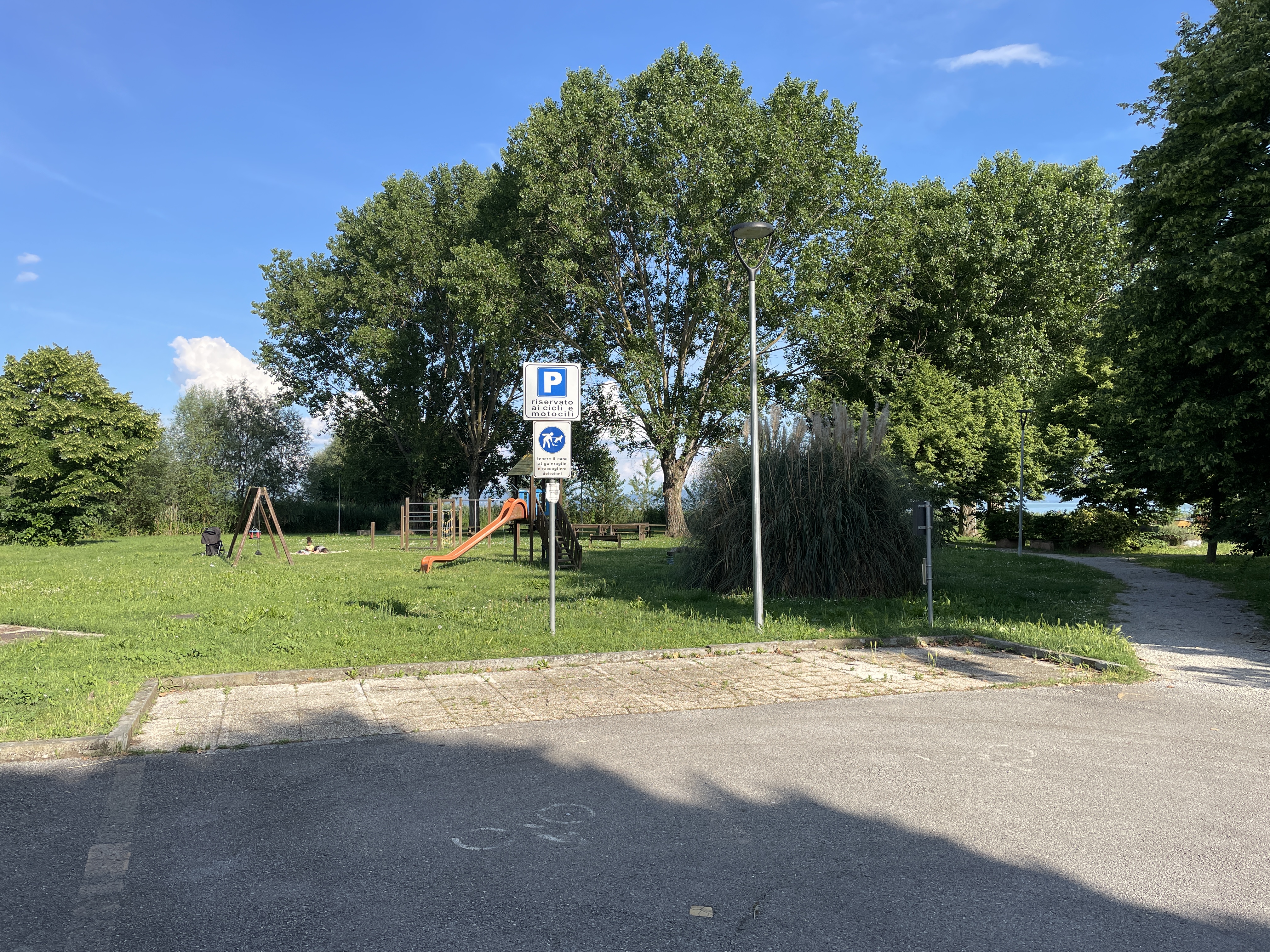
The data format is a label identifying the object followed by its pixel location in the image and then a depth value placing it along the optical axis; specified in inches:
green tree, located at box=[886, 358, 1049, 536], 1325.0
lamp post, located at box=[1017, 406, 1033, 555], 1284.4
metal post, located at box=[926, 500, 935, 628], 407.8
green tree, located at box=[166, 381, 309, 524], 1934.1
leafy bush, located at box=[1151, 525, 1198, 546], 1673.2
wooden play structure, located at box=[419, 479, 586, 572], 818.8
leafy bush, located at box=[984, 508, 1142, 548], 1384.1
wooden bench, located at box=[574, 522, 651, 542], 1171.3
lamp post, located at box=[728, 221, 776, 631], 382.9
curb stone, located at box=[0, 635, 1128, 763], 209.9
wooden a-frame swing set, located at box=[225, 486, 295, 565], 895.1
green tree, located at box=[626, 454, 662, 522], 1405.0
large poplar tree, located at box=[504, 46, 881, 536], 1131.3
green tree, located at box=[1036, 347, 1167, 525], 1353.3
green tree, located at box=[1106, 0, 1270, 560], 469.4
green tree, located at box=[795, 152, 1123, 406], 1280.8
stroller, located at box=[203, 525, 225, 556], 983.6
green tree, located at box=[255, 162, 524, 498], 1596.9
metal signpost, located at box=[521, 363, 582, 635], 386.9
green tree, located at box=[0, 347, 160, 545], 1310.3
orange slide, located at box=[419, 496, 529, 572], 818.2
